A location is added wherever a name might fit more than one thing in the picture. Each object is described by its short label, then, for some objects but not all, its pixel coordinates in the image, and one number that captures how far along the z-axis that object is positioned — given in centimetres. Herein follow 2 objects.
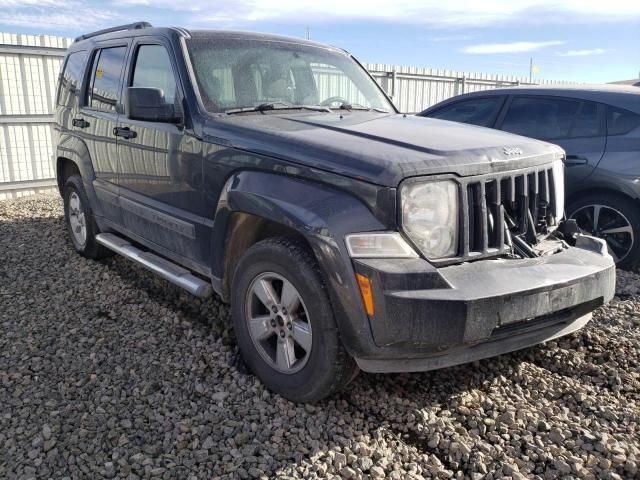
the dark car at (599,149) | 507
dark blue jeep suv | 252
